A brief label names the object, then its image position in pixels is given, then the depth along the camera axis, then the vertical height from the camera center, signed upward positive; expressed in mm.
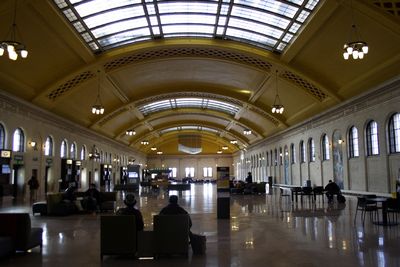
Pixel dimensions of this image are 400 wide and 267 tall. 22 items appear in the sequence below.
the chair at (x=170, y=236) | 7094 -1122
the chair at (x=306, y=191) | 19109 -933
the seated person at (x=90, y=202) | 14977 -1033
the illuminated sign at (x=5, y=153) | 20105 +1173
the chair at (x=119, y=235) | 7051 -1094
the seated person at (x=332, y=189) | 18562 -833
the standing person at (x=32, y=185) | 21438 -505
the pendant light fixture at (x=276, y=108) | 22975 +3801
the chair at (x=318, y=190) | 19250 -904
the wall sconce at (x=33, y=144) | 23594 +1908
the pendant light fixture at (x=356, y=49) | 12789 +4029
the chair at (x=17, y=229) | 7297 -984
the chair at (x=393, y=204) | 10641 -910
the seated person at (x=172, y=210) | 7625 -703
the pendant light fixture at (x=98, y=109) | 22234 +3742
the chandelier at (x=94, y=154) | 36394 +2048
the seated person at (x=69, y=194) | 14980 -723
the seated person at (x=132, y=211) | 7340 -690
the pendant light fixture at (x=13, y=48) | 11312 +3785
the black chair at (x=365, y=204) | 11005 -948
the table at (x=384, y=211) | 10742 -1102
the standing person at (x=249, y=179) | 31859 -518
